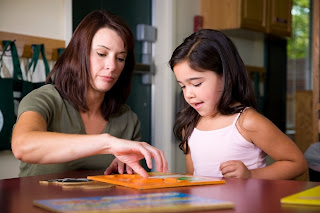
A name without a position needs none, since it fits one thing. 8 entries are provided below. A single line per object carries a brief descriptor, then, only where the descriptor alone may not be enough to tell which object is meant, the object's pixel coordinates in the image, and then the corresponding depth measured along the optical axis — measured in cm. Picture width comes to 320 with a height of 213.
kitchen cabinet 388
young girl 170
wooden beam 354
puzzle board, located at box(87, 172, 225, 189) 114
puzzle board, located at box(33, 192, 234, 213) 83
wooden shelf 264
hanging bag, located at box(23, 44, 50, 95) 265
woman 177
